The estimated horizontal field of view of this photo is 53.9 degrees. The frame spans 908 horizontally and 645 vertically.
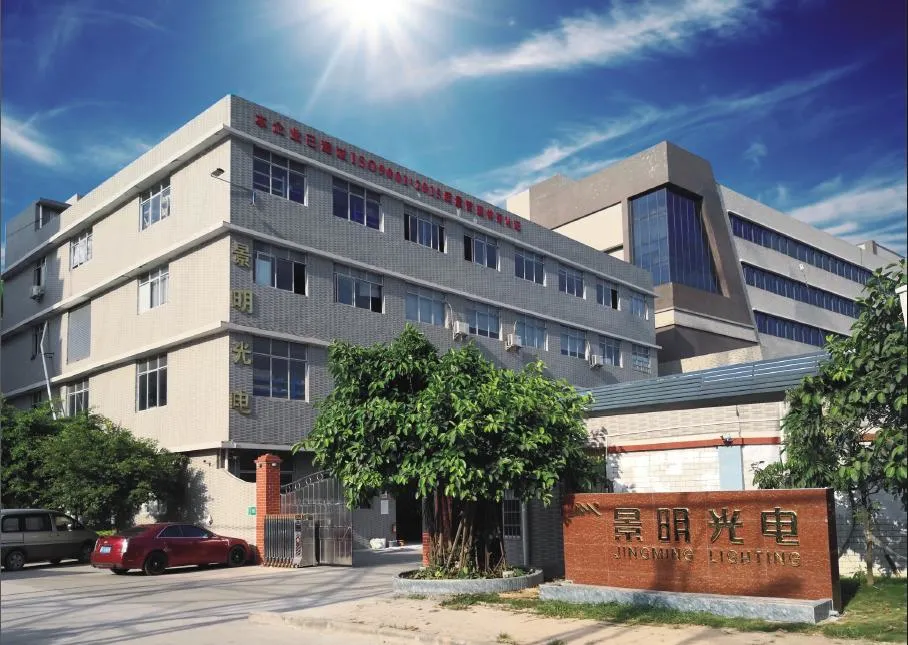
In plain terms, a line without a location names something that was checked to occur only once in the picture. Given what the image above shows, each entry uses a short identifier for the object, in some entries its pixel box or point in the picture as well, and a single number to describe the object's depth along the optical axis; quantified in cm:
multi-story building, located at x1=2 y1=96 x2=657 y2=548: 2920
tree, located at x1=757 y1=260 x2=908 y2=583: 1180
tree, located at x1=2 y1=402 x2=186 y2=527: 2741
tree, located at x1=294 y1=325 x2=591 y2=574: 1552
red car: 2186
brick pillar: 2514
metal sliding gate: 2402
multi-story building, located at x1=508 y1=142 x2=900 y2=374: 5544
